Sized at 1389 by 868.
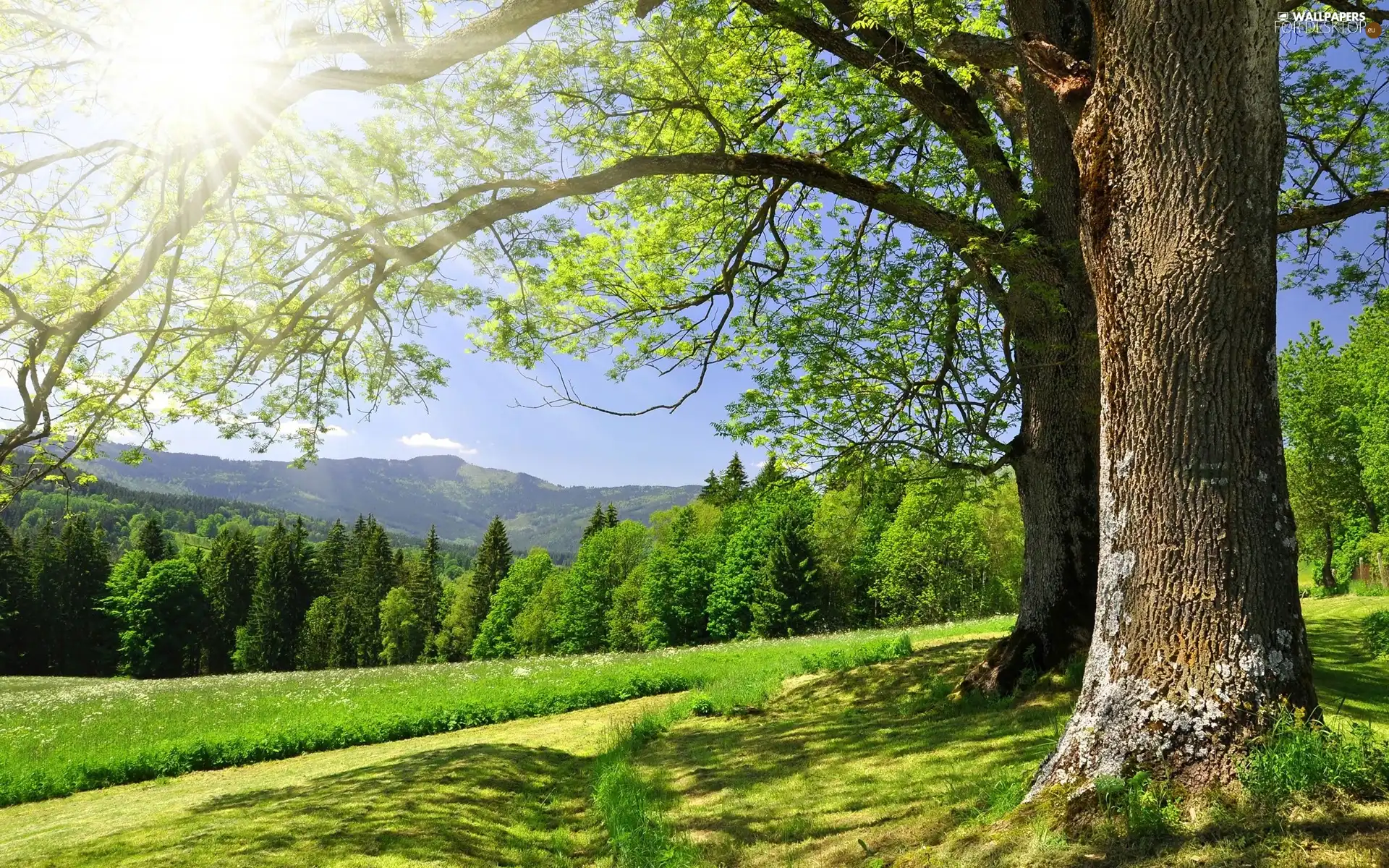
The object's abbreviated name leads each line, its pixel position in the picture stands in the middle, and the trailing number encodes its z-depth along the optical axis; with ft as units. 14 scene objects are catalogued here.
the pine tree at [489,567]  257.34
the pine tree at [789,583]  165.68
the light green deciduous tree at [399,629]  247.70
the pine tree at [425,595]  257.96
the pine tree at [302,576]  246.47
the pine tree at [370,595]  242.99
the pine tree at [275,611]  233.35
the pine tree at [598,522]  236.84
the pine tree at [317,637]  239.91
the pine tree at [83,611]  215.31
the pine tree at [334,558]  257.14
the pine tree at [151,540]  236.84
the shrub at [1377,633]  30.99
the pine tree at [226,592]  238.07
